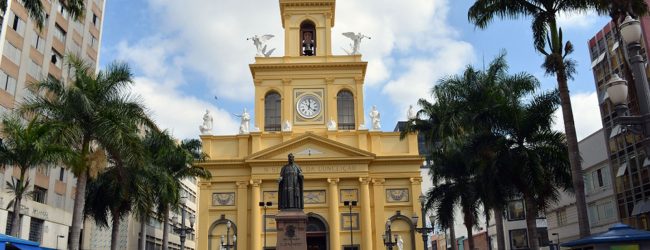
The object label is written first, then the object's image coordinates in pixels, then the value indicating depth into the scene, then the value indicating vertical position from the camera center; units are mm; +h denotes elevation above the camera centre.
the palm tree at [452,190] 28719 +3818
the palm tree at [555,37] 16734 +7080
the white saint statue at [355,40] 45619 +17584
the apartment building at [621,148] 32469 +6804
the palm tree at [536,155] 21859 +4083
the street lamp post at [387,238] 30922 +1849
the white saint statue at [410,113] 41744 +10882
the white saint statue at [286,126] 42406 +10260
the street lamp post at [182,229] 27947 +2120
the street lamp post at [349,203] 36738 +4287
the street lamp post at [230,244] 36994 +1936
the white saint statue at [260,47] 45375 +17118
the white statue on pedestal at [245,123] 43906 +11024
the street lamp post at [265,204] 36875 +4309
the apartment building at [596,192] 38281 +4844
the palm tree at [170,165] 30297 +6255
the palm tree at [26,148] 21422 +4743
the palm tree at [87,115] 21703 +6009
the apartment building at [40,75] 33656 +11924
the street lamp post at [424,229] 28328 +1837
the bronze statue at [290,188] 21297 +2965
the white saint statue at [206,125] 43656 +10870
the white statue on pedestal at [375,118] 43375 +11001
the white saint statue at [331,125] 42562 +10344
